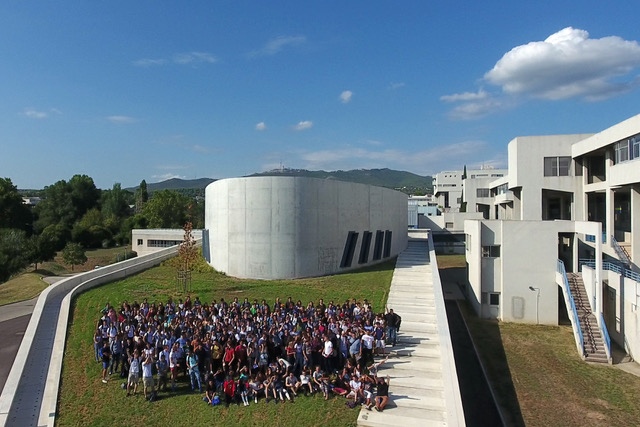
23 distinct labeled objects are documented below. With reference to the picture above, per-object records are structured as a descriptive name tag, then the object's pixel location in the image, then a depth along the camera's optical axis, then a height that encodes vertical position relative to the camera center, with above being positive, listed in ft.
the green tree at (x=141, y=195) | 292.81 +15.45
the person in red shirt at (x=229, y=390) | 36.94 -15.83
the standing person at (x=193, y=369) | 38.52 -14.53
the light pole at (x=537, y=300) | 73.05 -15.31
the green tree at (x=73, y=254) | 139.54 -13.03
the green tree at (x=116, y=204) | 273.33 +8.70
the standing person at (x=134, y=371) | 38.59 -14.78
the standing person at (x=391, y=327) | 45.44 -12.47
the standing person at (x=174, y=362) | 39.17 -14.05
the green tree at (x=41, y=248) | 148.24 -12.04
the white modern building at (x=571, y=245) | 62.34 -5.60
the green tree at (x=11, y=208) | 199.41 +4.46
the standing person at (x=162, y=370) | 38.83 -14.85
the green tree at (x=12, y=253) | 123.95 -11.85
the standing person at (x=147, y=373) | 37.99 -14.73
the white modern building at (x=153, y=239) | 159.02 -9.09
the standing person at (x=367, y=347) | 40.34 -13.19
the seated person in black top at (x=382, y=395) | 34.82 -15.54
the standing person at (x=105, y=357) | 42.01 -14.66
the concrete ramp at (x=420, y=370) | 33.63 -15.43
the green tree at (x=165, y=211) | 211.00 +2.92
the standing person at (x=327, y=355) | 39.11 -13.49
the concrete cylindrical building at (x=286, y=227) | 78.79 -2.14
